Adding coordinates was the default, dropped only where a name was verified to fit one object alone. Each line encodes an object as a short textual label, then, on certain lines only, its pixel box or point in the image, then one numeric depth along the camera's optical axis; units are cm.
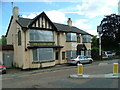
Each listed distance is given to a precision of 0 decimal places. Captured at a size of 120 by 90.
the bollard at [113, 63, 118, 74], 888
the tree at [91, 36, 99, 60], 2379
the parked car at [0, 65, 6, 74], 1189
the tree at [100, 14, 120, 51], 3589
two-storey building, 1448
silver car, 1681
